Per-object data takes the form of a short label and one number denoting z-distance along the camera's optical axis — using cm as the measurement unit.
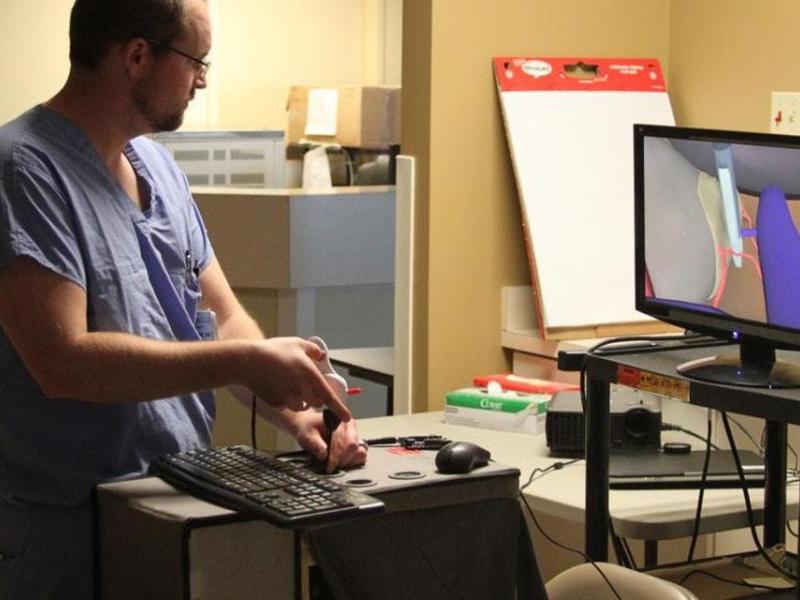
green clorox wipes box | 281
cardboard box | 676
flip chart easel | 329
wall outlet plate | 320
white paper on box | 689
